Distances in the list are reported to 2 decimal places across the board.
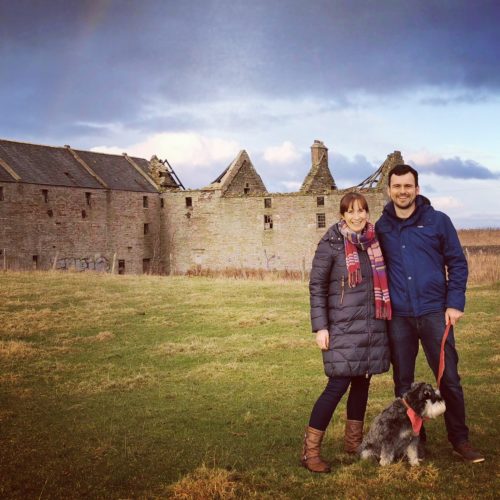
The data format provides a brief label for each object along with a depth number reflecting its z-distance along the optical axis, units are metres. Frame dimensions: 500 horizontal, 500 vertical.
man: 5.50
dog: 5.20
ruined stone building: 38.72
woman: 5.37
